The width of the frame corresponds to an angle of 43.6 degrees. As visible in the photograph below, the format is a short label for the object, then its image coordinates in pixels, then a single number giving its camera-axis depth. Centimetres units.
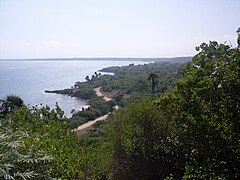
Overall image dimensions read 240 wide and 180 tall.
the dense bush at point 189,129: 865
